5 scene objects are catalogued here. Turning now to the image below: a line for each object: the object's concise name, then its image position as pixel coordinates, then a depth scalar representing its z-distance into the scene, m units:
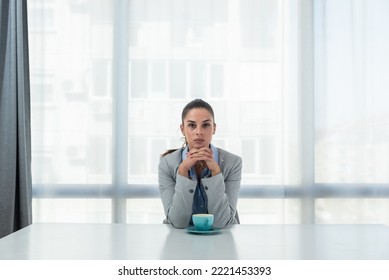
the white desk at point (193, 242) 1.39
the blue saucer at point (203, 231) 1.72
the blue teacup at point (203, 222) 1.74
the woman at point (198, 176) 2.08
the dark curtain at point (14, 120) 3.03
